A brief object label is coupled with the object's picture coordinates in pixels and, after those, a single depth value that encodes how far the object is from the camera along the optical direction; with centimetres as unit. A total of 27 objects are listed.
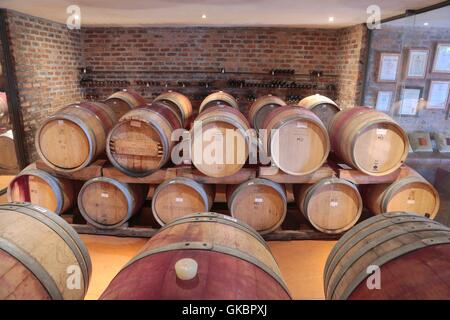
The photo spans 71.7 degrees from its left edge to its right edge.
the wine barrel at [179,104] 511
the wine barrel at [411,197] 337
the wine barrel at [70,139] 337
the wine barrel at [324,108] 478
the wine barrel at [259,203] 341
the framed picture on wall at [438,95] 500
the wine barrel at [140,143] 334
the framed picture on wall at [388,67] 536
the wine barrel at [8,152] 518
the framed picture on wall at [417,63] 520
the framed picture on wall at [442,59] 494
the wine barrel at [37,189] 354
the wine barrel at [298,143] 327
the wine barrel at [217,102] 543
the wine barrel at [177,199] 339
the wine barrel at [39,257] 146
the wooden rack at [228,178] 344
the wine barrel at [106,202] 351
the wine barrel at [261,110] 517
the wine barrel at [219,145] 324
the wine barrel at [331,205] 344
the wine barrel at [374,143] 323
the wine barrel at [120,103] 495
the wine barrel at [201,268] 111
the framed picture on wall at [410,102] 528
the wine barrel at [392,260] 119
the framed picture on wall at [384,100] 550
